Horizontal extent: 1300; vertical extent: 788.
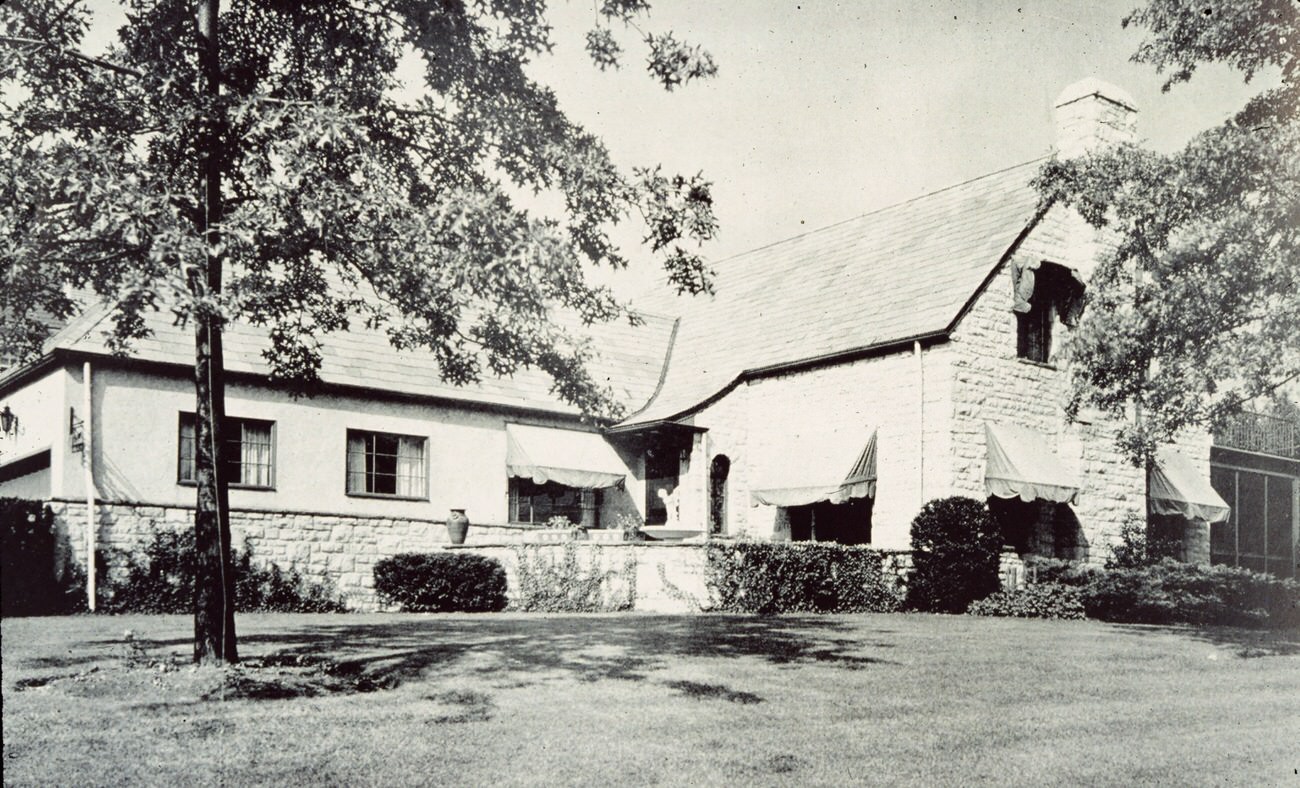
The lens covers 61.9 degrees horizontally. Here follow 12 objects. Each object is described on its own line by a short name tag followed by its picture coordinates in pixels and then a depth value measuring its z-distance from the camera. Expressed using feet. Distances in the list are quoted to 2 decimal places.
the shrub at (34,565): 49.98
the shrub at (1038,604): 58.49
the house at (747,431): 60.39
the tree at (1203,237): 36.81
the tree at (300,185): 27.99
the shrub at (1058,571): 60.49
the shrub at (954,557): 59.67
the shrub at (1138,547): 68.74
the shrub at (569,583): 58.03
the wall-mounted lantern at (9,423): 64.03
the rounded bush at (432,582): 58.23
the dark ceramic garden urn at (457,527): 64.59
